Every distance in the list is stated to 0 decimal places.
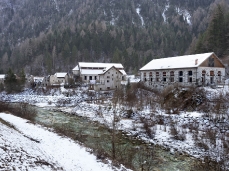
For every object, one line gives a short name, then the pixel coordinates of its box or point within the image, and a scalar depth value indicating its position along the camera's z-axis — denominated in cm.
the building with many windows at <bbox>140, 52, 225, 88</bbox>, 3884
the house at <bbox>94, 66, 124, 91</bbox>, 5758
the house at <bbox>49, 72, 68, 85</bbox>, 6856
